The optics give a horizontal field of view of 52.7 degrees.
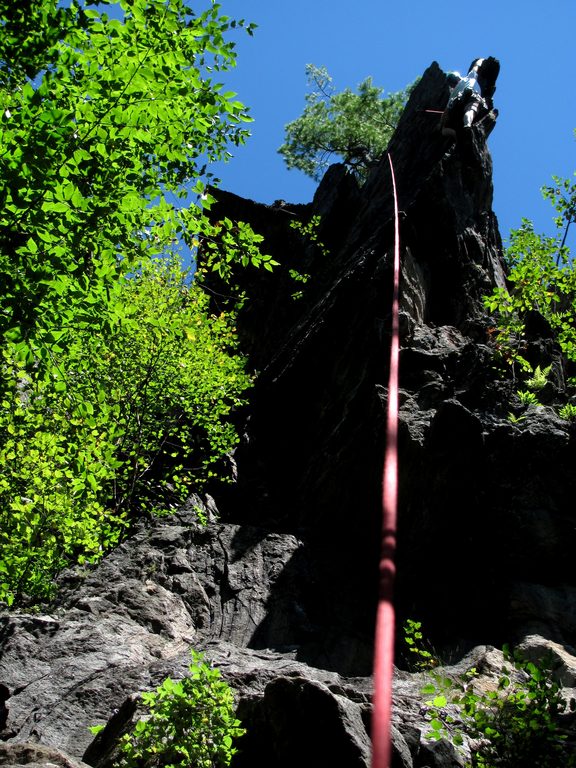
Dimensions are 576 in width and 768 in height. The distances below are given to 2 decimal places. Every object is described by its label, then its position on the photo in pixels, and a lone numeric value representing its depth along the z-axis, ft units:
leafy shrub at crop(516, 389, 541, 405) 48.49
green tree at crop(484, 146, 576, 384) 47.11
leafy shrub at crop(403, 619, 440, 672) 36.82
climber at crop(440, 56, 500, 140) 73.92
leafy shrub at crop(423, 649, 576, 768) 18.54
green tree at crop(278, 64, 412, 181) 122.01
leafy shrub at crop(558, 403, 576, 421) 45.83
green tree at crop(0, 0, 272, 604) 19.11
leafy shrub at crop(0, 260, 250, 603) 34.10
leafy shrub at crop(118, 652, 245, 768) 20.30
